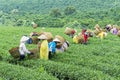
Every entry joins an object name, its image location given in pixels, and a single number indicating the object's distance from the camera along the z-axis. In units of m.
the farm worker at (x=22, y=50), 12.51
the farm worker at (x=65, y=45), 14.62
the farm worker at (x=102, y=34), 20.61
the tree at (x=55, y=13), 52.25
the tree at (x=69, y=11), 55.57
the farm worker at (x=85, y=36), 17.69
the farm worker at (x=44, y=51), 12.80
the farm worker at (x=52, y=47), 13.36
